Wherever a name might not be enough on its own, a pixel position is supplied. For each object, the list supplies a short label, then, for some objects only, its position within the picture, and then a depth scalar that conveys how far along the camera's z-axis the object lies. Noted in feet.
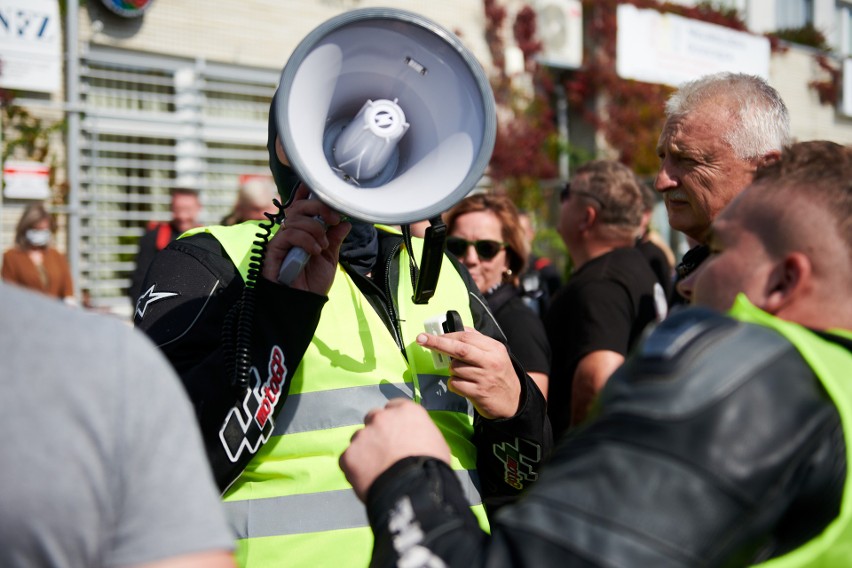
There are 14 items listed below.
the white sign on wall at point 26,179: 27.17
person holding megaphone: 5.55
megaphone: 5.51
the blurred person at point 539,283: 15.43
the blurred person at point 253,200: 20.25
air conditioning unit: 41.47
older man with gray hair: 7.22
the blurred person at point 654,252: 14.26
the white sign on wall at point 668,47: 39.78
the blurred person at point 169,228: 22.02
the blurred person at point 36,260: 23.71
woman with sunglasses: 12.04
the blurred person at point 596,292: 10.93
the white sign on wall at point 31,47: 25.81
